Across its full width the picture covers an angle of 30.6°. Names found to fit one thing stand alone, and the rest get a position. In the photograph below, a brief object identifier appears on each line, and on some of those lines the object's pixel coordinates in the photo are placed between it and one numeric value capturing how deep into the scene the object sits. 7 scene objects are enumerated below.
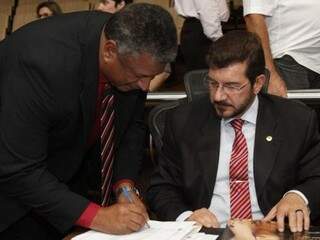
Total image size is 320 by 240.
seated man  2.39
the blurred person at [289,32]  3.33
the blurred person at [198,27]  4.74
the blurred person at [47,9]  6.69
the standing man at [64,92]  1.89
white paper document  1.90
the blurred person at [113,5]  5.04
